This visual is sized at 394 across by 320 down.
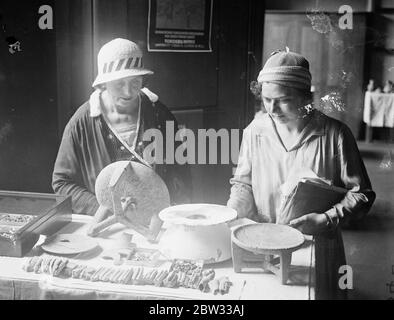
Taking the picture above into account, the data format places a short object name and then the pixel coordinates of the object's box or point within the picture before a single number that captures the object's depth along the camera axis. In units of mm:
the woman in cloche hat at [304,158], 1862
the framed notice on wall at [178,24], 2055
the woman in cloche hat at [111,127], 2045
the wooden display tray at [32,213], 1788
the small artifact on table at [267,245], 1562
